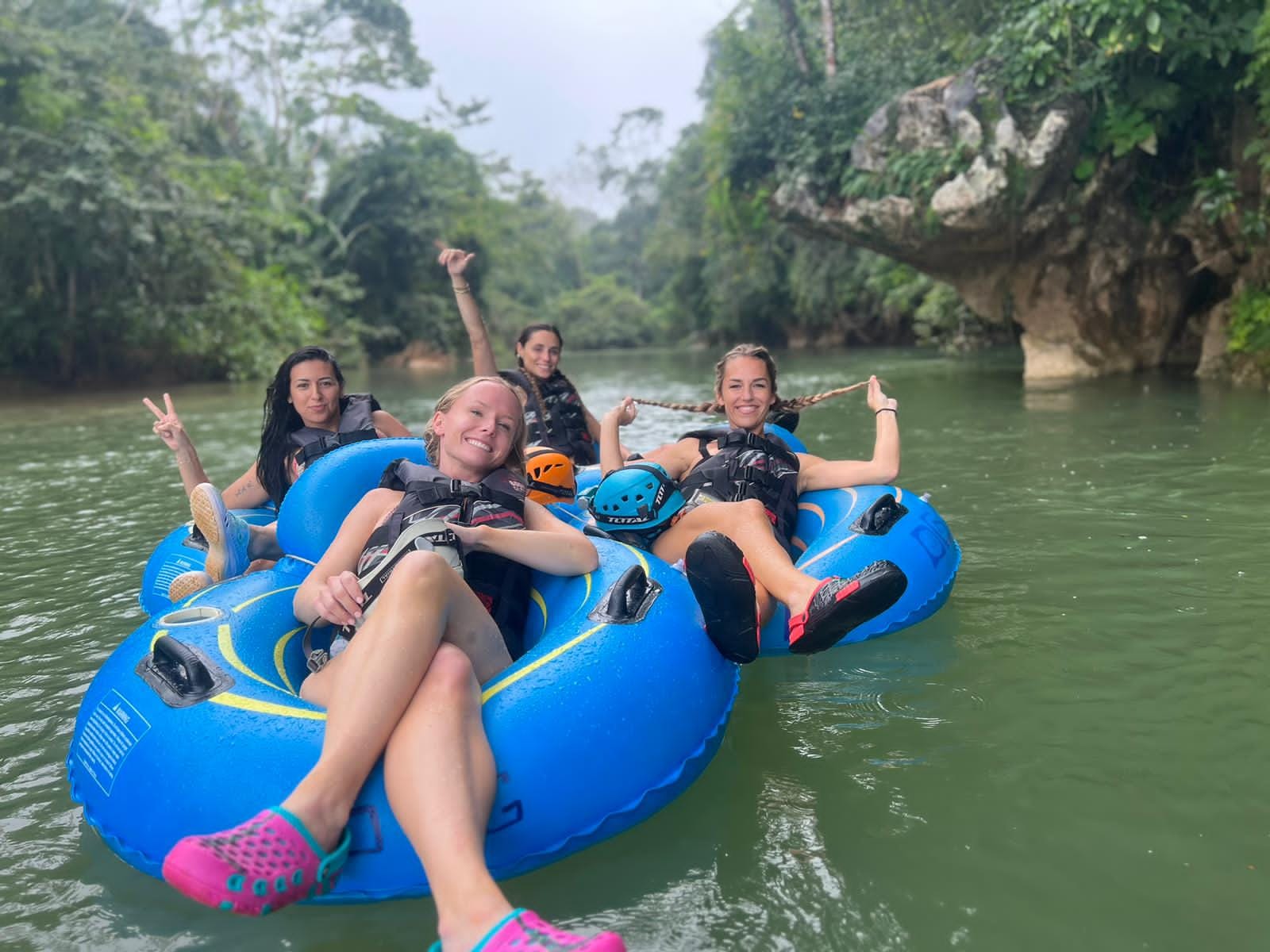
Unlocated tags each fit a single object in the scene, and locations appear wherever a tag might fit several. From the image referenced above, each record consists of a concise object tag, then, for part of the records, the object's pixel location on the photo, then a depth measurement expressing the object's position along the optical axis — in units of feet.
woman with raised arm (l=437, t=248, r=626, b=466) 15.90
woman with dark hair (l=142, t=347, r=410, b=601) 12.50
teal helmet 10.83
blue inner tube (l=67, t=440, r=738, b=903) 6.05
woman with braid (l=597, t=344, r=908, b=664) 7.60
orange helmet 12.26
